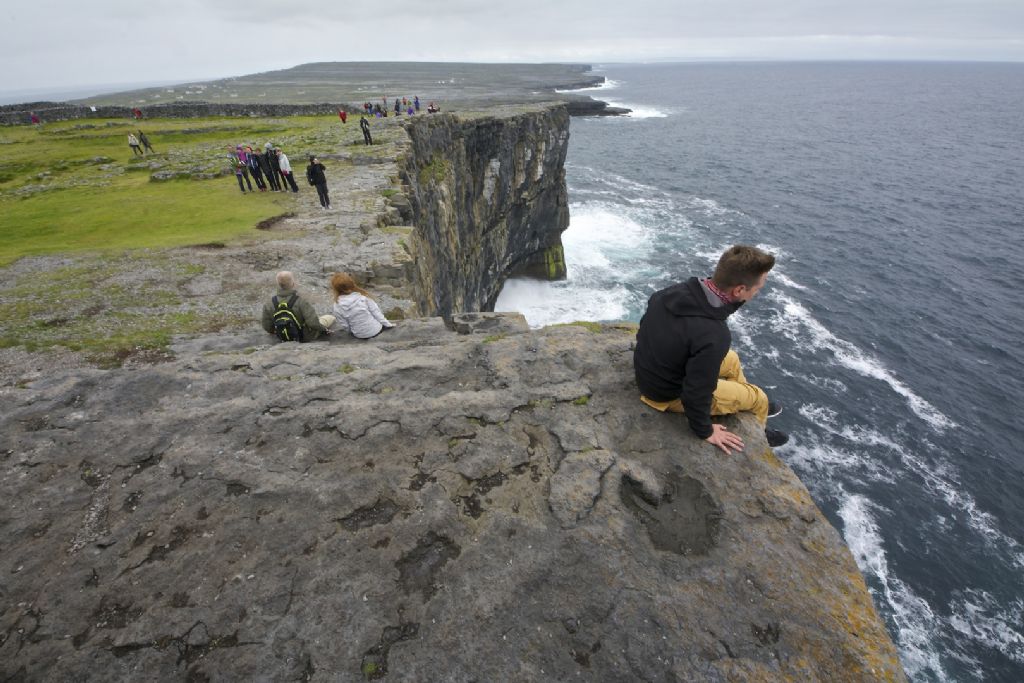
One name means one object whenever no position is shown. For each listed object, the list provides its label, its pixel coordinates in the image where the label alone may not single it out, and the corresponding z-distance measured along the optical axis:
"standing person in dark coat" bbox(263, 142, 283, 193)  21.55
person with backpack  9.39
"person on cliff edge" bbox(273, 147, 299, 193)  20.95
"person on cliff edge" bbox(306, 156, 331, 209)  18.16
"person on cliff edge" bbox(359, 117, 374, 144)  29.95
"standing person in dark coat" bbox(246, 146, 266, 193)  22.03
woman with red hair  9.46
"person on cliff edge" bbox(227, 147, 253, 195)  22.12
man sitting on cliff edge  5.36
